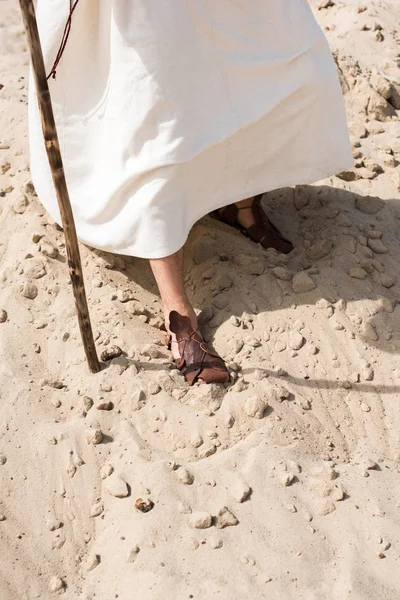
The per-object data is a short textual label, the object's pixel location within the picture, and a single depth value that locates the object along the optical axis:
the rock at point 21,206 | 3.15
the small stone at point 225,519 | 2.10
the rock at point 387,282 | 2.85
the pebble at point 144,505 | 2.13
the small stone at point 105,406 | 2.39
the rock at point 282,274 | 2.81
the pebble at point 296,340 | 2.61
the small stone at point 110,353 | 2.53
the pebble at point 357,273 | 2.83
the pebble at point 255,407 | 2.36
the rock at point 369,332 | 2.67
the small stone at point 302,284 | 2.76
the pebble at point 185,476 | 2.19
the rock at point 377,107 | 3.84
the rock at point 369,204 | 3.25
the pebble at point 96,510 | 2.18
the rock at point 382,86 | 3.90
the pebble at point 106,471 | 2.25
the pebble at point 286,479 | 2.19
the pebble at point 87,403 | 2.40
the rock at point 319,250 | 2.96
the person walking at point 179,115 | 2.37
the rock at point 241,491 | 2.15
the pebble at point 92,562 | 2.07
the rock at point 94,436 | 2.30
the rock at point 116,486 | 2.19
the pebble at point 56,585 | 2.03
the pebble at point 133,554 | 2.05
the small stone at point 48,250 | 2.93
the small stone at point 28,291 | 2.80
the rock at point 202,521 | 2.09
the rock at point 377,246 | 2.98
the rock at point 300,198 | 3.28
